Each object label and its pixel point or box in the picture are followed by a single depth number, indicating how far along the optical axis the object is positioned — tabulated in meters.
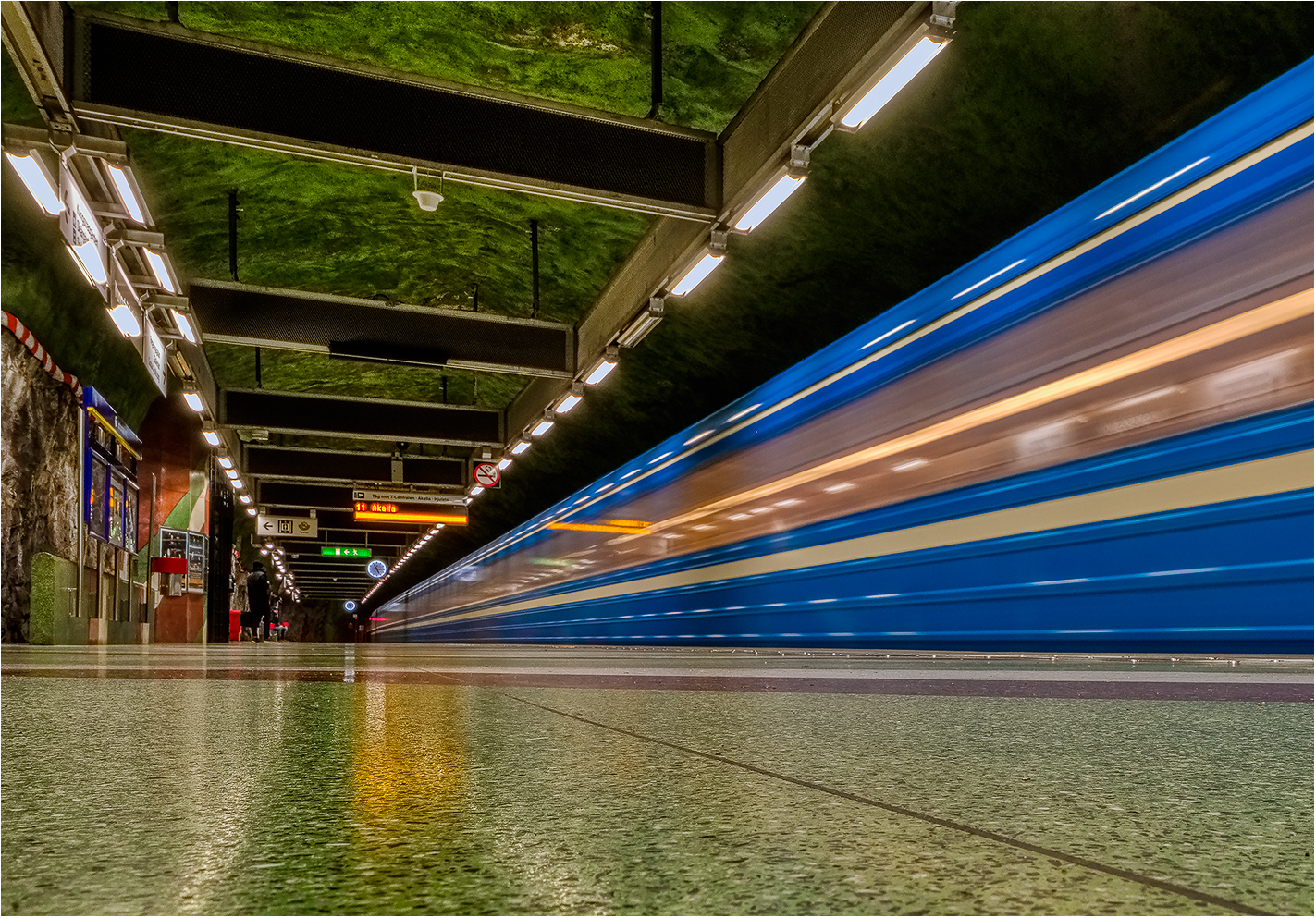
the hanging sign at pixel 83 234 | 6.53
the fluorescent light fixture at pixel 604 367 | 10.65
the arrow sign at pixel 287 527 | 25.33
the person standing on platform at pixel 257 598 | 20.84
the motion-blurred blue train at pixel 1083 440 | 3.55
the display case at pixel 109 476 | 13.95
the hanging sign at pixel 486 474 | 17.95
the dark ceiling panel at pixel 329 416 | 15.79
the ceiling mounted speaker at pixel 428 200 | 7.60
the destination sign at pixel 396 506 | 20.62
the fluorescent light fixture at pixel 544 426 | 13.89
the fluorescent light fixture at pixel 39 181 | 5.81
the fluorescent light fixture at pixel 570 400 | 12.24
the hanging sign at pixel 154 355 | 9.85
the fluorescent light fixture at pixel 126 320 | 8.56
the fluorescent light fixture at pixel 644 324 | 9.16
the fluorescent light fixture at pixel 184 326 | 9.50
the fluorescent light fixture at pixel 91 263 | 7.10
